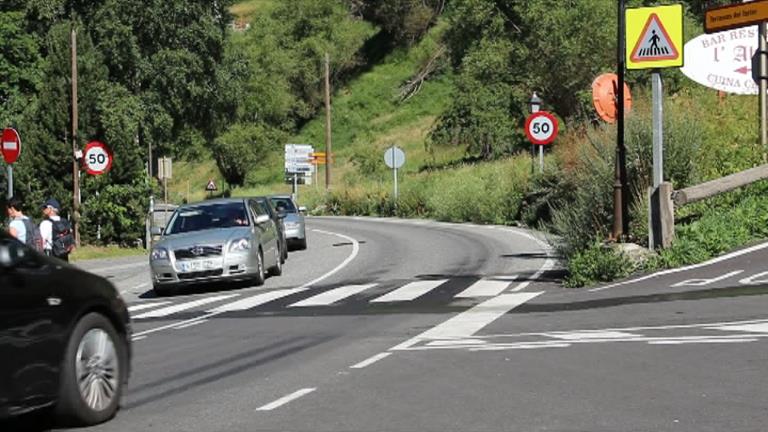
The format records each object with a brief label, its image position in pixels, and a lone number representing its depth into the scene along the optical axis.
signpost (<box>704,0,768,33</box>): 18.41
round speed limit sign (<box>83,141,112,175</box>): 29.70
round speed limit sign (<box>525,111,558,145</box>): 35.47
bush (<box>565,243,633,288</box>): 17.31
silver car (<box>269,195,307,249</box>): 30.03
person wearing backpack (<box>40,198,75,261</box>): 17.11
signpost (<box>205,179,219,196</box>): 71.25
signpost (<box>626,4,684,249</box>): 17.81
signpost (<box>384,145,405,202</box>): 48.12
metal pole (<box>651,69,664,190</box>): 17.83
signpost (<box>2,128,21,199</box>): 23.33
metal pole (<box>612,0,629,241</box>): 18.17
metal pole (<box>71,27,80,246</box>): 33.91
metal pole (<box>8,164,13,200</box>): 23.68
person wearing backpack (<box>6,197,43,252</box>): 15.78
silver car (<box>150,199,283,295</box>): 19.45
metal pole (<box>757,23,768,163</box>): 21.00
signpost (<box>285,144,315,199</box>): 64.56
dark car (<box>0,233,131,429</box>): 6.81
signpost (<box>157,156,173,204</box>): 38.97
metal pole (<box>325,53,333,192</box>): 64.49
